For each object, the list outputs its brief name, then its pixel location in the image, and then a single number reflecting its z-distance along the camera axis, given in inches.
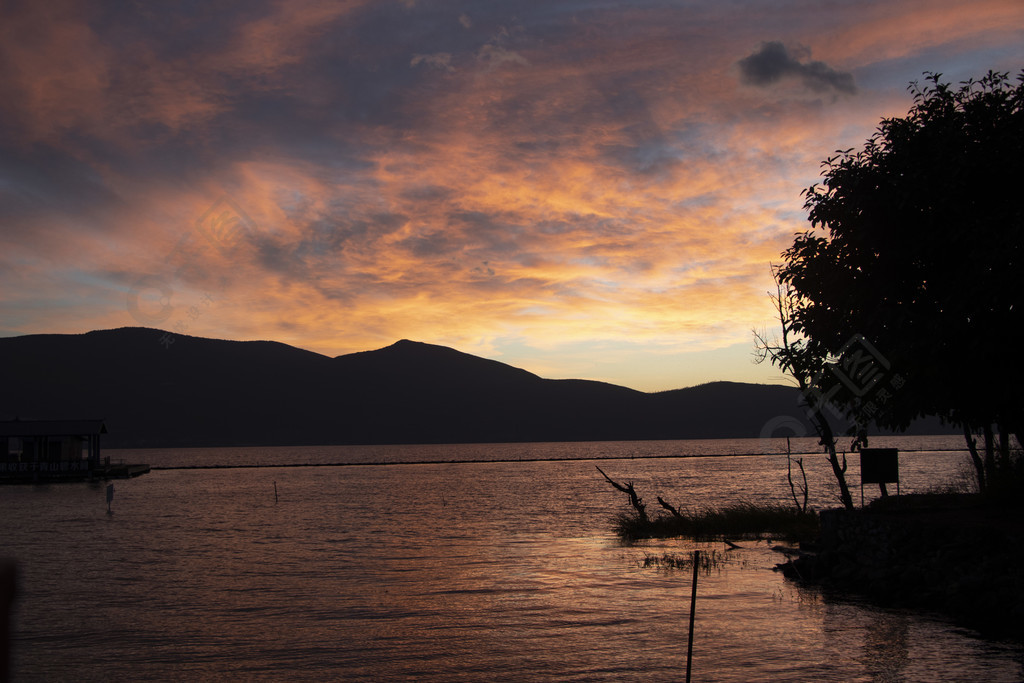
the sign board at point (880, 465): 1068.5
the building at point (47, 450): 3695.9
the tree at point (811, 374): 1112.2
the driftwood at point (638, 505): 1643.1
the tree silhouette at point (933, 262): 834.8
